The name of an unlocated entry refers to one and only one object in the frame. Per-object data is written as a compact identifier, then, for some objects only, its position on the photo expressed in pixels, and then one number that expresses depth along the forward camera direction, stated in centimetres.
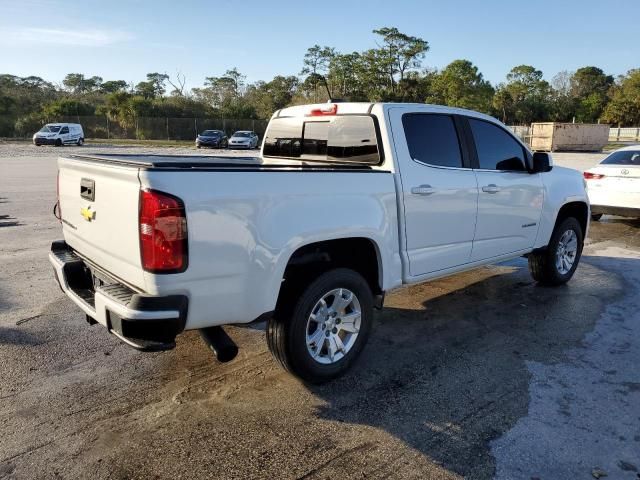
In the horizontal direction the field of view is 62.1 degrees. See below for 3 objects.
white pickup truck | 287
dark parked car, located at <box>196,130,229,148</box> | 4091
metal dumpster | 3903
